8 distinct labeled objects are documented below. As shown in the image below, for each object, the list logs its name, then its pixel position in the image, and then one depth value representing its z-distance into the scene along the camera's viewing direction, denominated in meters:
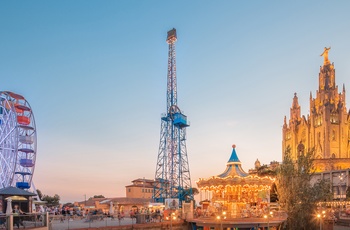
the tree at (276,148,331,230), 35.50
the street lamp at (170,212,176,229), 35.27
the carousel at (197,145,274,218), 32.75
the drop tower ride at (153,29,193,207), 90.56
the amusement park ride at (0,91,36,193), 58.03
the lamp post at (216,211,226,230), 30.32
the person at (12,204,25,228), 21.78
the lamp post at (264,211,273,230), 29.89
